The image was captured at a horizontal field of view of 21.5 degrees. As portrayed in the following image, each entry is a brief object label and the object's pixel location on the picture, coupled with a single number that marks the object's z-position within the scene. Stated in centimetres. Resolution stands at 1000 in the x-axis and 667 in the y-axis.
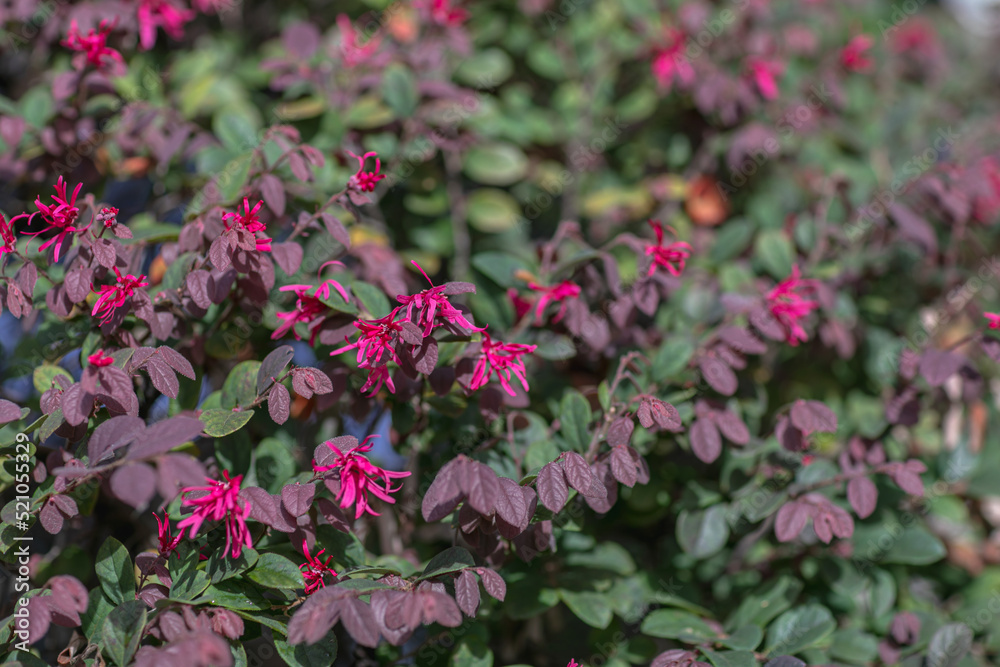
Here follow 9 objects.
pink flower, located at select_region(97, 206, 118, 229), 105
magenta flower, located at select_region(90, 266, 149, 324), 106
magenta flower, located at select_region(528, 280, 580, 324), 112
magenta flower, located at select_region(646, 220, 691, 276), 112
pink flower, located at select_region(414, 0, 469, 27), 126
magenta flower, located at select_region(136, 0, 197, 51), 118
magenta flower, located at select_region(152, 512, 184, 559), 105
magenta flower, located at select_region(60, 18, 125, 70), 114
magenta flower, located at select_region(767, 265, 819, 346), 113
